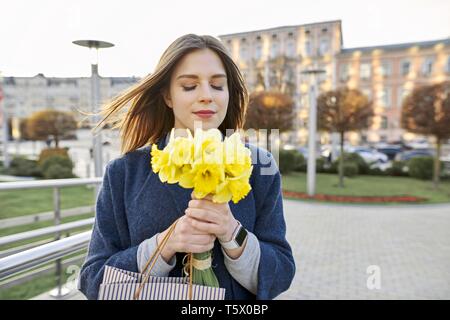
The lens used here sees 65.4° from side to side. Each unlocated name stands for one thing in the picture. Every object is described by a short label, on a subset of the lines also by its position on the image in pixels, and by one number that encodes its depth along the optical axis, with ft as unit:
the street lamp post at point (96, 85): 13.28
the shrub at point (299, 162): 49.39
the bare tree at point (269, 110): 45.38
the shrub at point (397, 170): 47.55
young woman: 3.25
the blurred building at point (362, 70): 66.33
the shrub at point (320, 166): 50.14
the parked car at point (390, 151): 77.11
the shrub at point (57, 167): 37.11
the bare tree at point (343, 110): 39.58
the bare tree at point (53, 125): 53.01
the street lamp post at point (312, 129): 29.43
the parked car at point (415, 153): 68.39
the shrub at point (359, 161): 49.14
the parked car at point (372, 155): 63.84
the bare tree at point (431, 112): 37.70
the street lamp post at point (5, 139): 43.71
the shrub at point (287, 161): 46.50
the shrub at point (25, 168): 41.37
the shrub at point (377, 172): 48.39
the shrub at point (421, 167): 43.78
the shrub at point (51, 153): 41.79
